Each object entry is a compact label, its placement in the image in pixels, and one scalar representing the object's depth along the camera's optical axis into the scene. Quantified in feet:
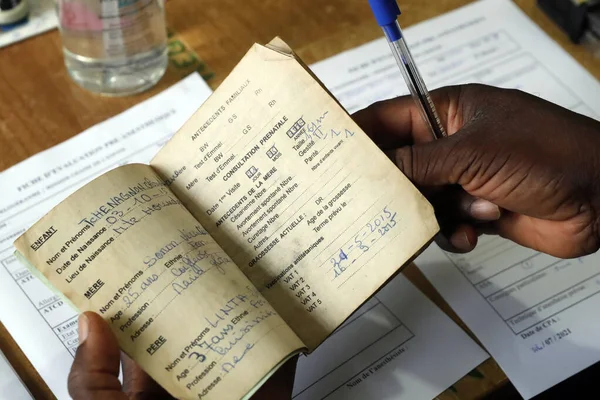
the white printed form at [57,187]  1.57
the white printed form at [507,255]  1.60
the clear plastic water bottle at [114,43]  1.82
